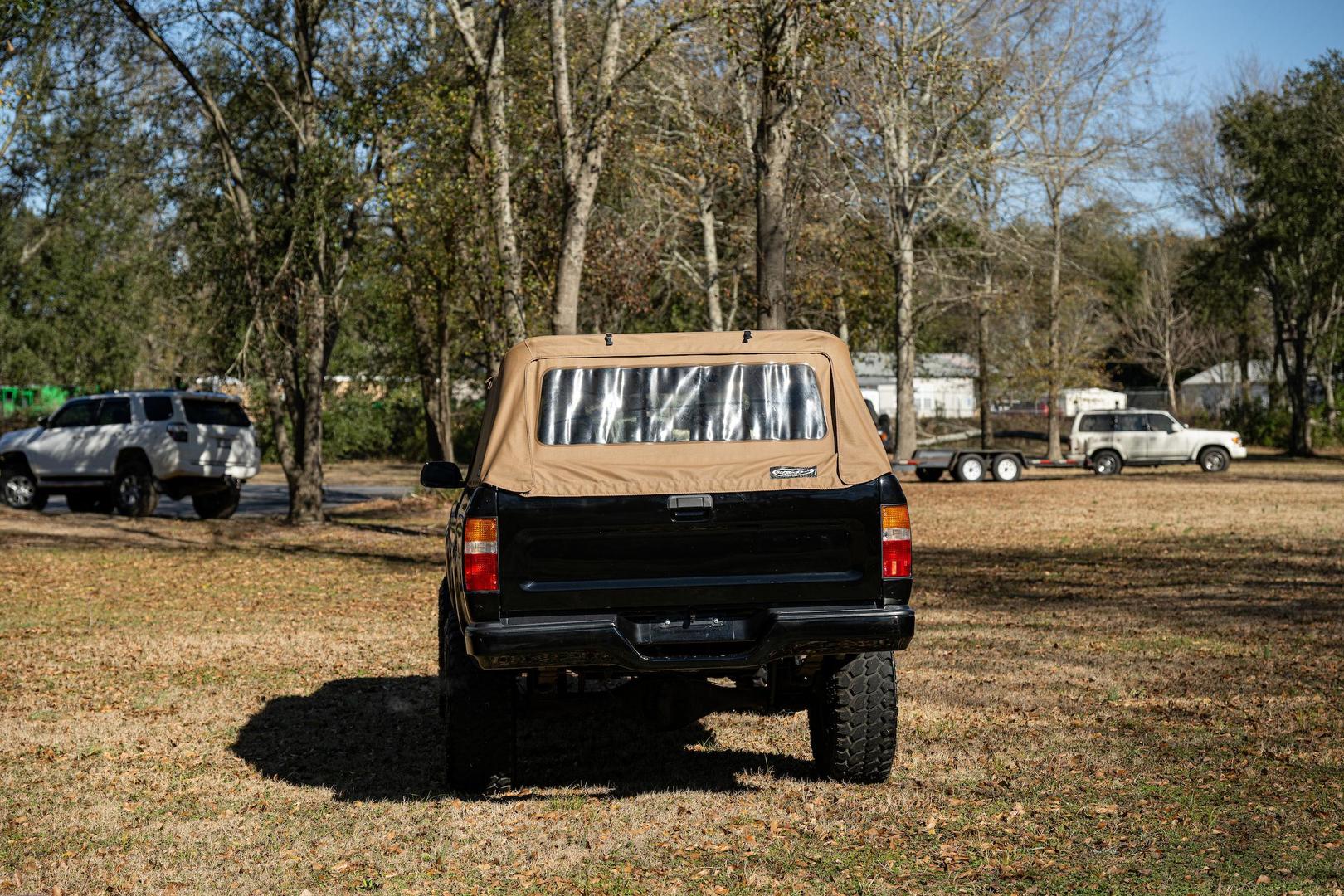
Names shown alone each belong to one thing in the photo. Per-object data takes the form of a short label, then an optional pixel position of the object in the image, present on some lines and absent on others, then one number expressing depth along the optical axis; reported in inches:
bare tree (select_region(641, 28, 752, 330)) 1175.0
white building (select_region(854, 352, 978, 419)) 2884.1
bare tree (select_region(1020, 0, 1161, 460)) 1477.6
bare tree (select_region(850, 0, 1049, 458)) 1328.7
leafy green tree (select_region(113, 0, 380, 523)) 822.5
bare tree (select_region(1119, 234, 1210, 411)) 2866.6
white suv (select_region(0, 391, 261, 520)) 939.3
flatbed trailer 1439.5
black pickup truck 230.7
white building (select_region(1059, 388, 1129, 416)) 2723.9
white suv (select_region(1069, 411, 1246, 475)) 1549.0
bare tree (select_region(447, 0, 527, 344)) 798.5
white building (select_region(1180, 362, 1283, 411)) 2881.4
